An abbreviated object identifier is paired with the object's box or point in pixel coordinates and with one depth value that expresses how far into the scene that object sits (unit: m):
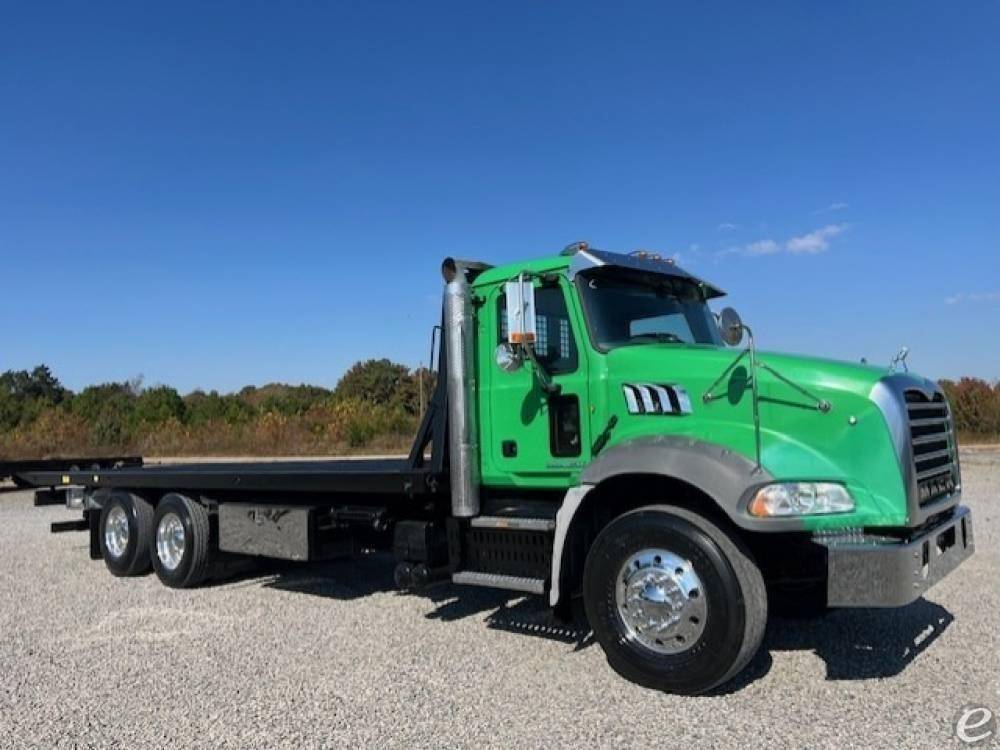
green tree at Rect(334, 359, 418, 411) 39.34
